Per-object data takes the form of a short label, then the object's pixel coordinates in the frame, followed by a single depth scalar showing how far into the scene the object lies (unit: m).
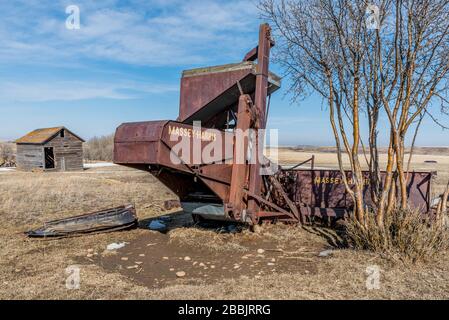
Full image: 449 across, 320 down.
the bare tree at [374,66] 5.57
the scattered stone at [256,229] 7.40
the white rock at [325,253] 5.90
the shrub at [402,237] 5.25
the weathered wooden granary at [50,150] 30.42
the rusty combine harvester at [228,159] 5.86
